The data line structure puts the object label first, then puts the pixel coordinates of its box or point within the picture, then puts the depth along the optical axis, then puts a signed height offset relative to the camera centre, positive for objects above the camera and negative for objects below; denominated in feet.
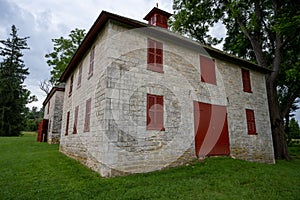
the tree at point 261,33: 41.75 +24.71
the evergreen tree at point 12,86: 83.61 +20.60
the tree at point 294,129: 103.14 +2.02
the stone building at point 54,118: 52.24 +3.86
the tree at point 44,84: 99.48 +24.27
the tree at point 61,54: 76.23 +31.46
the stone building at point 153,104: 22.11 +4.10
